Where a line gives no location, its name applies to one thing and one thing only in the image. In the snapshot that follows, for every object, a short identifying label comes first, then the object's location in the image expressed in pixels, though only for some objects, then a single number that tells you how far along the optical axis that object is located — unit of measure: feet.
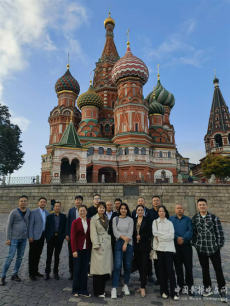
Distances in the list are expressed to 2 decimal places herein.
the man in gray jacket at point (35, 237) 15.35
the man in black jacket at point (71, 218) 15.87
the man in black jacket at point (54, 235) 16.17
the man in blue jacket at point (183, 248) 13.21
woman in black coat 13.53
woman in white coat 12.82
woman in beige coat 12.93
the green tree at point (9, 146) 85.46
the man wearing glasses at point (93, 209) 17.70
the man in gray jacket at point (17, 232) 14.85
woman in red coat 13.03
